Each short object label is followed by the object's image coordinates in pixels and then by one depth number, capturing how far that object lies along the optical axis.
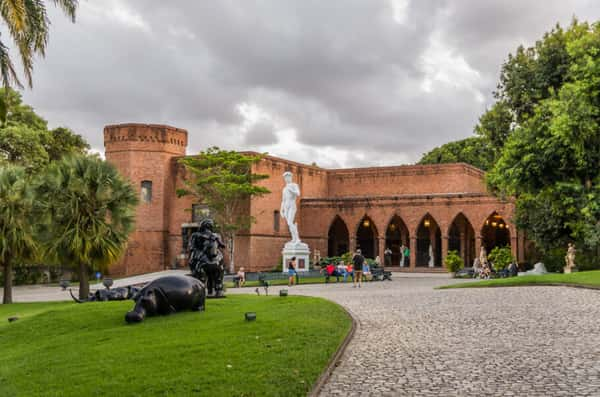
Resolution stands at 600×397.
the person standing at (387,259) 39.47
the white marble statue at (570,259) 25.89
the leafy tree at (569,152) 19.59
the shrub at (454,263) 29.81
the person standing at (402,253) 38.58
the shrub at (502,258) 29.44
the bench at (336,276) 24.90
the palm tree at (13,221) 18.56
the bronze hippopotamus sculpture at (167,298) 10.22
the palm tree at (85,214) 17.20
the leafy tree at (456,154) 52.13
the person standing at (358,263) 21.52
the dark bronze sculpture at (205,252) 13.22
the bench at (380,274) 26.59
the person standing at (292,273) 23.94
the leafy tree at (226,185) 32.16
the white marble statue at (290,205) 29.42
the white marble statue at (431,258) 37.97
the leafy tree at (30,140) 29.58
